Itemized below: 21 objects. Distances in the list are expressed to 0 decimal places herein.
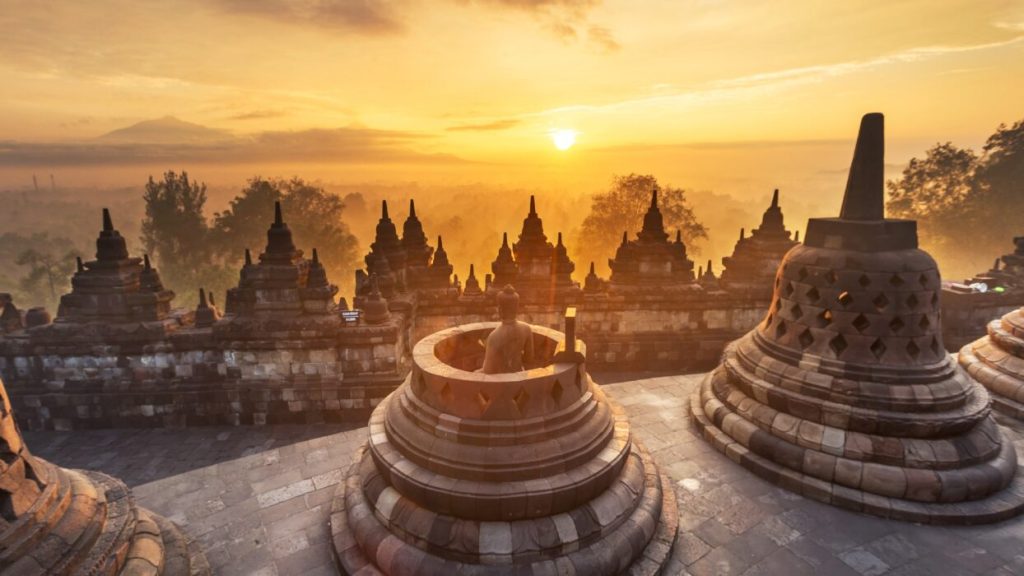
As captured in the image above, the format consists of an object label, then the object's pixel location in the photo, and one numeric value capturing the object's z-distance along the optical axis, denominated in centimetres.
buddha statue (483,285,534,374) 580
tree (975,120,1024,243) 3359
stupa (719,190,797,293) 1525
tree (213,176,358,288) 4147
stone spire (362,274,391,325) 1216
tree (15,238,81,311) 4075
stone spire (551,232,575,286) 1512
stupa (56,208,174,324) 1239
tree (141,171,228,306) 3906
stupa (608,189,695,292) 1495
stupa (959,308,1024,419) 841
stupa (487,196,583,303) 1477
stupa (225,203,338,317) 1219
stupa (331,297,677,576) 486
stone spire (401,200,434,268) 1642
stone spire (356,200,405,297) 1446
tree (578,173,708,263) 3819
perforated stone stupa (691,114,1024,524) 614
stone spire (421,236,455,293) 1559
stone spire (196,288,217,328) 1306
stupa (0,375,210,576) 418
